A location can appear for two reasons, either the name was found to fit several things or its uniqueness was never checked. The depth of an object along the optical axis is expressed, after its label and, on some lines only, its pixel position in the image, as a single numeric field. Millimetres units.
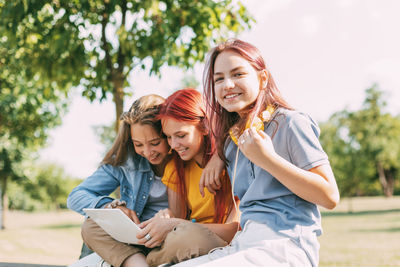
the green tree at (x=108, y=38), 4707
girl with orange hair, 2002
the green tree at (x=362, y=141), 24891
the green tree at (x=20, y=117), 10164
